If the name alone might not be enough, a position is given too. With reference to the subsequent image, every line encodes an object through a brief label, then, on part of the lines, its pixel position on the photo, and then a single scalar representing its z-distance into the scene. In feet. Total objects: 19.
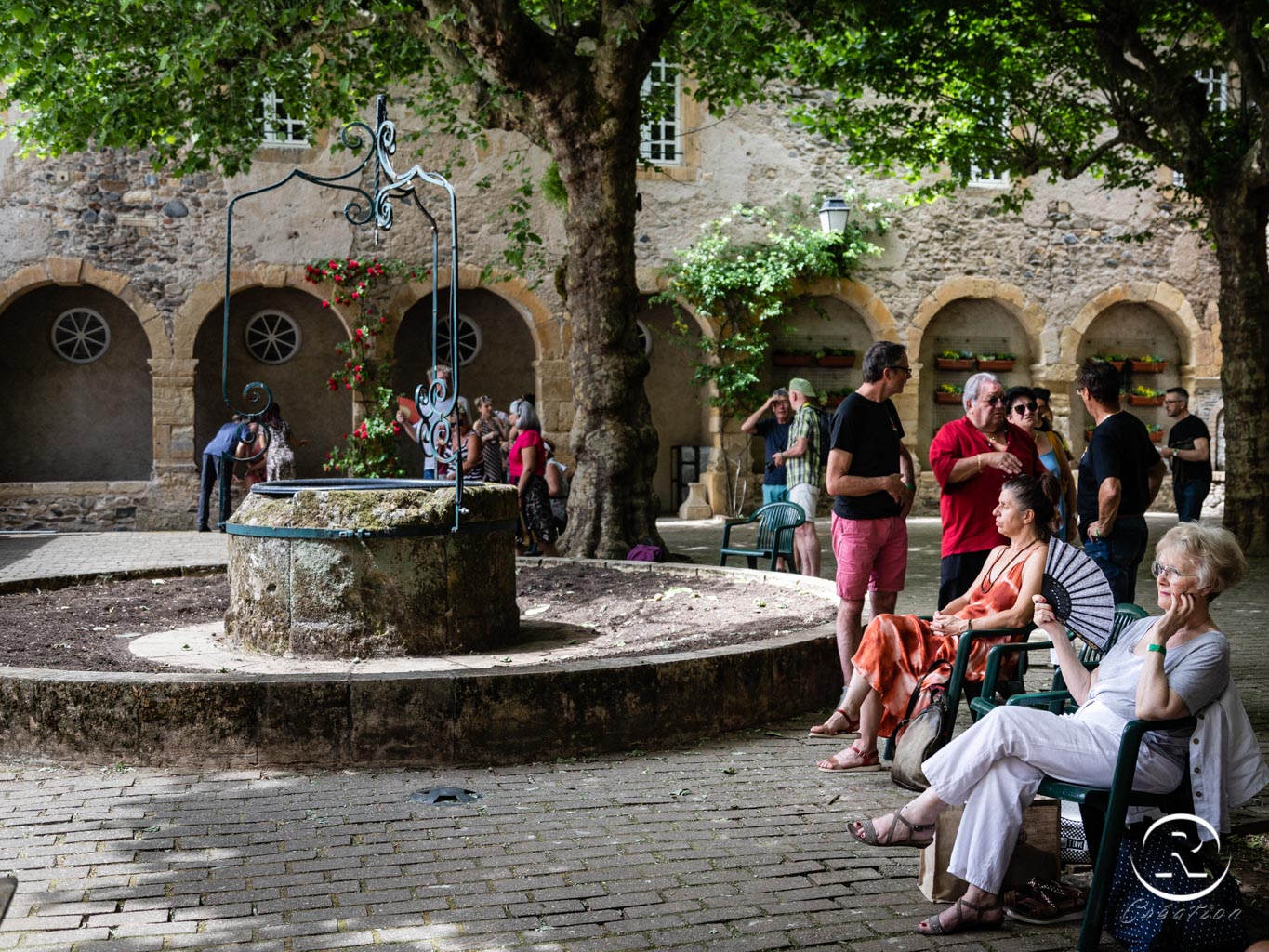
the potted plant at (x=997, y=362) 61.21
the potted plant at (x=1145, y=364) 62.95
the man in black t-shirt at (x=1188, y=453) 39.22
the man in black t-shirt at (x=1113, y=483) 19.39
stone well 20.15
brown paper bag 11.48
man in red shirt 18.72
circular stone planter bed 16.16
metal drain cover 14.93
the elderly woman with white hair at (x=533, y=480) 37.22
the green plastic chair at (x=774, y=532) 29.71
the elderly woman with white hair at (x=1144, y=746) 10.80
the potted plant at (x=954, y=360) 61.05
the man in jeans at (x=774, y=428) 33.81
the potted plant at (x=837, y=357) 59.52
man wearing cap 31.12
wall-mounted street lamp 56.75
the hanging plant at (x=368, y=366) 52.11
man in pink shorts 17.95
